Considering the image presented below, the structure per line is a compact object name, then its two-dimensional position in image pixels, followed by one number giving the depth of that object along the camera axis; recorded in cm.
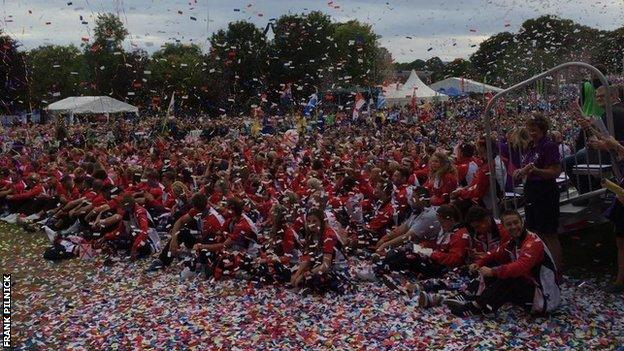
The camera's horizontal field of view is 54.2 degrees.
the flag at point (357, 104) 2259
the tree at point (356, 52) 5482
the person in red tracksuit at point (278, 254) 801
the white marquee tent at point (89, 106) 3557
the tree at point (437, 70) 6981
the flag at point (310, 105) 2336
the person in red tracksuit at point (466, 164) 870
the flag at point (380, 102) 2558
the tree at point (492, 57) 5674
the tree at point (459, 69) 6101
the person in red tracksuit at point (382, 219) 944
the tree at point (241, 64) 5053
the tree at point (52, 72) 5428
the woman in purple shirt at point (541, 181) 636
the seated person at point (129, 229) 1019
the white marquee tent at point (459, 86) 3736
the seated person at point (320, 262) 746
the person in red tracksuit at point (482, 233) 685
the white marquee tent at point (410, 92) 3781
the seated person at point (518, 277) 605
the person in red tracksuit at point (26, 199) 1421
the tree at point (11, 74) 3654
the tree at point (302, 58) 5237
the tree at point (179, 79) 5253
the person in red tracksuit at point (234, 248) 844
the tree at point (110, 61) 3325
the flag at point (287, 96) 2441
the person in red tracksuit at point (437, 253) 738
